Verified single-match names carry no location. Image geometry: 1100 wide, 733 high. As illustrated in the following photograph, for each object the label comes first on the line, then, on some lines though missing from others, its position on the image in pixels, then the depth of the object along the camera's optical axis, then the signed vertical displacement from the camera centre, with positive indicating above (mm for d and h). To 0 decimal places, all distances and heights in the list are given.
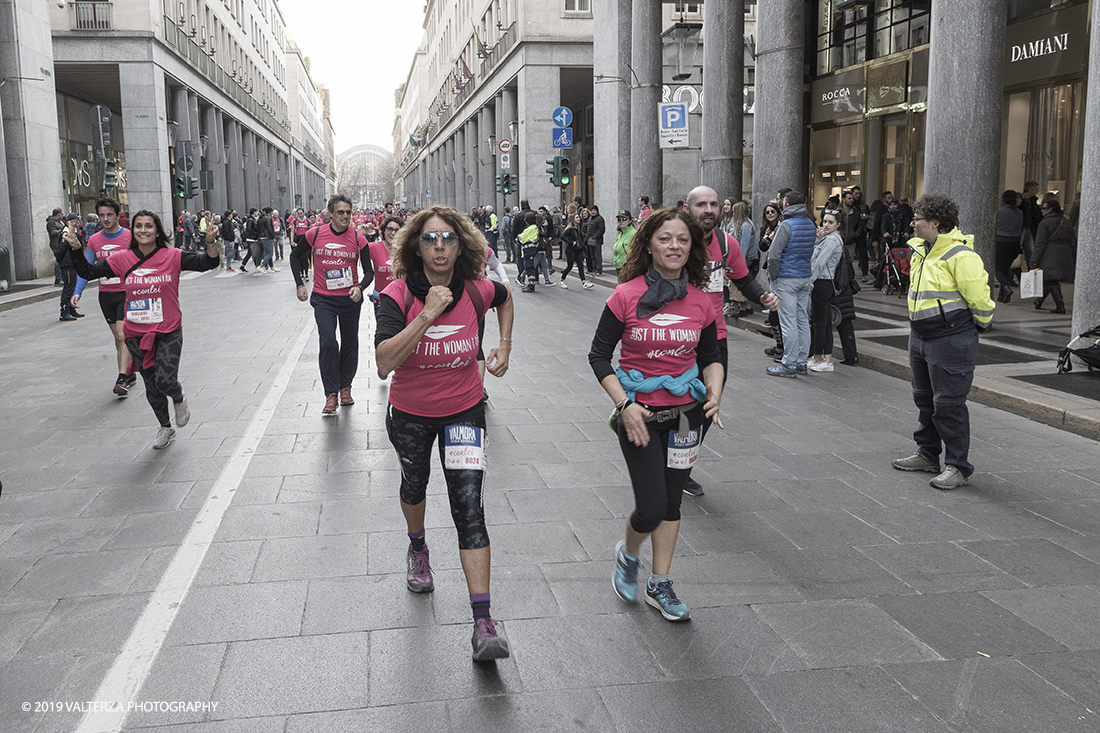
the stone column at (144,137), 33562 +2918
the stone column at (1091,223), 9172 -104
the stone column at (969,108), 11867 +1289
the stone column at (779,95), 16141 +2001
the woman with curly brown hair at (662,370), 3859 -621
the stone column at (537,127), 38219 +3546
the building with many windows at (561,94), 24161 +4412
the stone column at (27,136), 23359 +2141
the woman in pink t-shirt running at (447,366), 3656 -581
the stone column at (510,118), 41969 +4505
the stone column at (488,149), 49906 +3528
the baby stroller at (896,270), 16905 -986
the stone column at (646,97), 23656 +2921
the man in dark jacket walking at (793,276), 10055 -634
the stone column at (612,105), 25875 +3179
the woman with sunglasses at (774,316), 11164 -1167
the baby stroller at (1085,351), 8773 -1258
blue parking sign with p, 20828 +2096
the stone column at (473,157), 54141 +3484
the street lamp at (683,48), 22078 +3868
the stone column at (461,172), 60566 +3013
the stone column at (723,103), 18688 +2162
